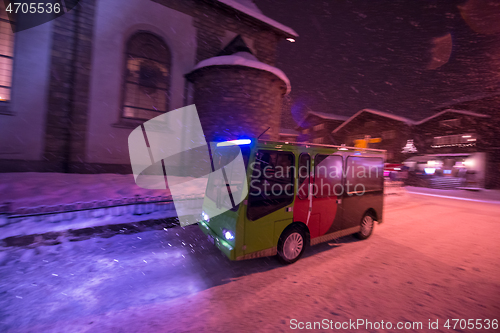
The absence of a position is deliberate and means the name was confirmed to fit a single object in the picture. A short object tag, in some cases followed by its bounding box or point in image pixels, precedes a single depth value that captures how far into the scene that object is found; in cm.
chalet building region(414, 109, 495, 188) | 2067
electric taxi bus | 380
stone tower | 1094
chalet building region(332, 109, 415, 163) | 2856
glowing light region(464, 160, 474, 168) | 2141
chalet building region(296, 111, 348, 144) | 3862
